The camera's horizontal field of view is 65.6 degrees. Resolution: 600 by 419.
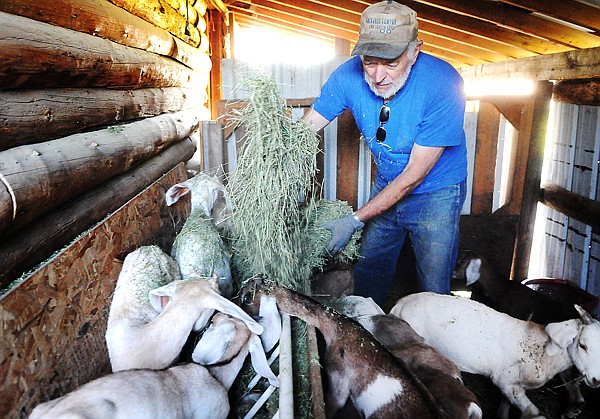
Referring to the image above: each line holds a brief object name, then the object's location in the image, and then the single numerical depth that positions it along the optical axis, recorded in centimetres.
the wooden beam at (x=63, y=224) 231
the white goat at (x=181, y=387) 190
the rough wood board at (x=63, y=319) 201
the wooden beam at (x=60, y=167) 224
